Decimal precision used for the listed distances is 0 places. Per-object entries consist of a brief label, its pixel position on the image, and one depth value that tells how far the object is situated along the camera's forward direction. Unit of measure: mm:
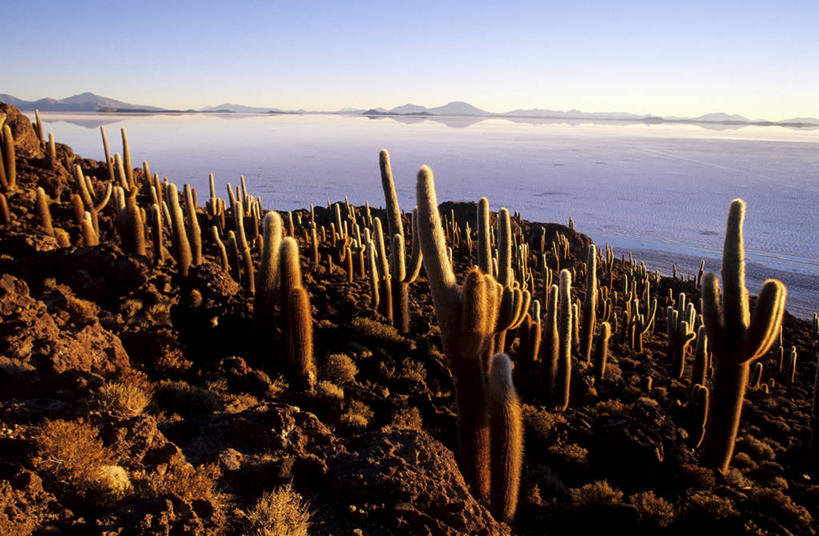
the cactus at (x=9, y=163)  15800
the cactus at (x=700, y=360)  12383
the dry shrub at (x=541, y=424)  9656
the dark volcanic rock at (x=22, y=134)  19219
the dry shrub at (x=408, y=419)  8891
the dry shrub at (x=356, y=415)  8383
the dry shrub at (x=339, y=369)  10266
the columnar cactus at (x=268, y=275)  9859
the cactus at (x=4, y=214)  14117
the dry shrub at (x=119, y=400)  6094
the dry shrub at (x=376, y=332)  12523
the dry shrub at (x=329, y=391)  9086
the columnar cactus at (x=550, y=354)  11094
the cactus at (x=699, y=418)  10953
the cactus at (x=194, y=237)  13734
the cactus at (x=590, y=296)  12524
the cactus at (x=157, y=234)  13531
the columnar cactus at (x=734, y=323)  7895
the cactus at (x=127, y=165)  21353
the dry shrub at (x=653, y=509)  7279
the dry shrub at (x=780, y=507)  7916
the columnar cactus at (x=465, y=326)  6707
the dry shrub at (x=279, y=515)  4496
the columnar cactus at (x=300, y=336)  9023
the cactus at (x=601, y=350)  13055
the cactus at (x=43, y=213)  13891
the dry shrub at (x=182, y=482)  4762
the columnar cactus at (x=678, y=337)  15198
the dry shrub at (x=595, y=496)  7434
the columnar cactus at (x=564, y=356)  11211
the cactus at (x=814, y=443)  10531
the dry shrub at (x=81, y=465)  4508
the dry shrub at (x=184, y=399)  7535
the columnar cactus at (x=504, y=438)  6191
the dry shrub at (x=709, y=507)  7398
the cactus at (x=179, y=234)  12667
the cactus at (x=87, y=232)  13016
